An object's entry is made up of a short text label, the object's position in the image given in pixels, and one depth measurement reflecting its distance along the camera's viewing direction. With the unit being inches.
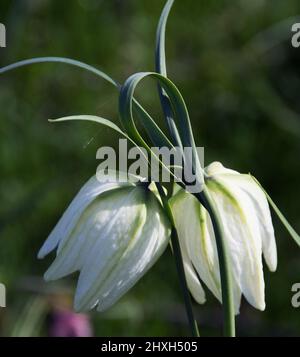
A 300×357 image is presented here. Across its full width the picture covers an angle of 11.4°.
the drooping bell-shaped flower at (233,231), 15.0
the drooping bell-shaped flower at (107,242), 14.7
